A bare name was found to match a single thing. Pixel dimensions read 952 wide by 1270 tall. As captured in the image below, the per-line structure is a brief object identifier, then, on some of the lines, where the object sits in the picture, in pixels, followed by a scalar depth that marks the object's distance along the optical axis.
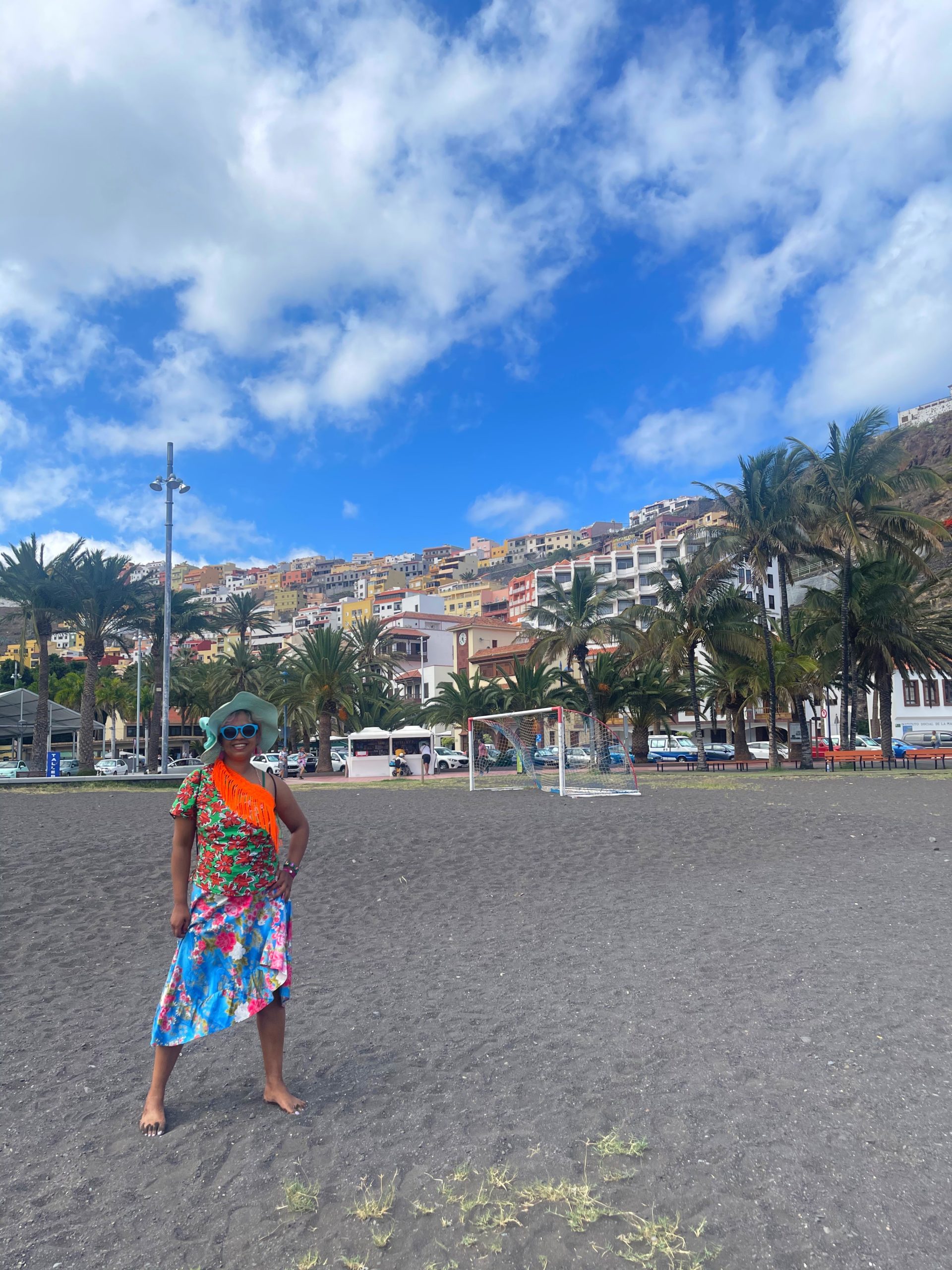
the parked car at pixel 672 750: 50.81
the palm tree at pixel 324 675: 40.88
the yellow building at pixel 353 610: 151.88
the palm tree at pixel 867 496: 30.69
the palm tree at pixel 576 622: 38.16
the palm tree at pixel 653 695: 40.31
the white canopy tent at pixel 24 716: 34.03
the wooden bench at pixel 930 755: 33.67
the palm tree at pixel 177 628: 42.34
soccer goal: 23.20
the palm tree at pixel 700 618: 34.09
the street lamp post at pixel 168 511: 27.53
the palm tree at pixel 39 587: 33.75
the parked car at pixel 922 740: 48.75
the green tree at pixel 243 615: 60.25
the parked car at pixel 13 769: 36.03
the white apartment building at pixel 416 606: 110.31
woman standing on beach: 3.44
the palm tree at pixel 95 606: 33.94
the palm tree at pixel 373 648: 51.88
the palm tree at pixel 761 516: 32.41
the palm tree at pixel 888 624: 31.23
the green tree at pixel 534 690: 42.16
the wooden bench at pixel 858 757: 31.22
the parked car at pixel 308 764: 46.98
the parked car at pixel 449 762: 45.75
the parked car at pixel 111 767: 49.44
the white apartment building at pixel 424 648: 79.50
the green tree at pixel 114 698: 78.06
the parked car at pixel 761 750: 51.83
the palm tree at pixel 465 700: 44.81
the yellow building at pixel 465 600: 144.50
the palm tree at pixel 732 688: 37.00
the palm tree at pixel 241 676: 52.66
